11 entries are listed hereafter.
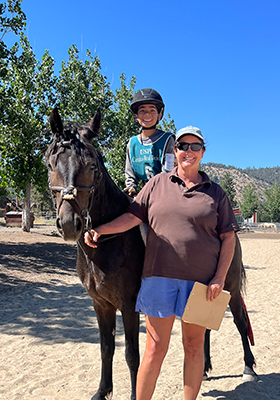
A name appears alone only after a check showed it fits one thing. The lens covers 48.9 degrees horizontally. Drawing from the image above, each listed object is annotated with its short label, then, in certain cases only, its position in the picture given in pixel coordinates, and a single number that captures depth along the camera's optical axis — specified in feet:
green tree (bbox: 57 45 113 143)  55.31
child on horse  9.94
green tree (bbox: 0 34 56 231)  42.92
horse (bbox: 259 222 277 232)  146.47
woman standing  7.27
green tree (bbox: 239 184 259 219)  188.34
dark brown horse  6.91
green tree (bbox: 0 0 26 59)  34.14
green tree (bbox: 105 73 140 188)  63.16
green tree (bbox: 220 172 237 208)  261.65
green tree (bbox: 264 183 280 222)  191.31
